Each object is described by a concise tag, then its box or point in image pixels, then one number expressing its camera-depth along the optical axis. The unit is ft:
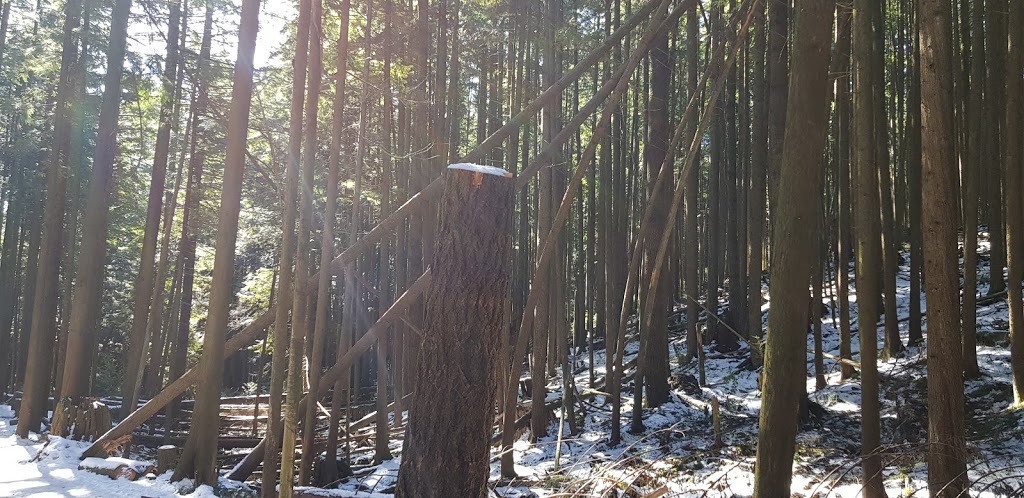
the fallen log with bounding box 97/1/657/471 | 17.30
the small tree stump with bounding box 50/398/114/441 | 34.88
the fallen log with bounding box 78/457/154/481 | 25.12
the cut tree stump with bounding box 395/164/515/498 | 10.53
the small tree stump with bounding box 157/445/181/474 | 26.07
